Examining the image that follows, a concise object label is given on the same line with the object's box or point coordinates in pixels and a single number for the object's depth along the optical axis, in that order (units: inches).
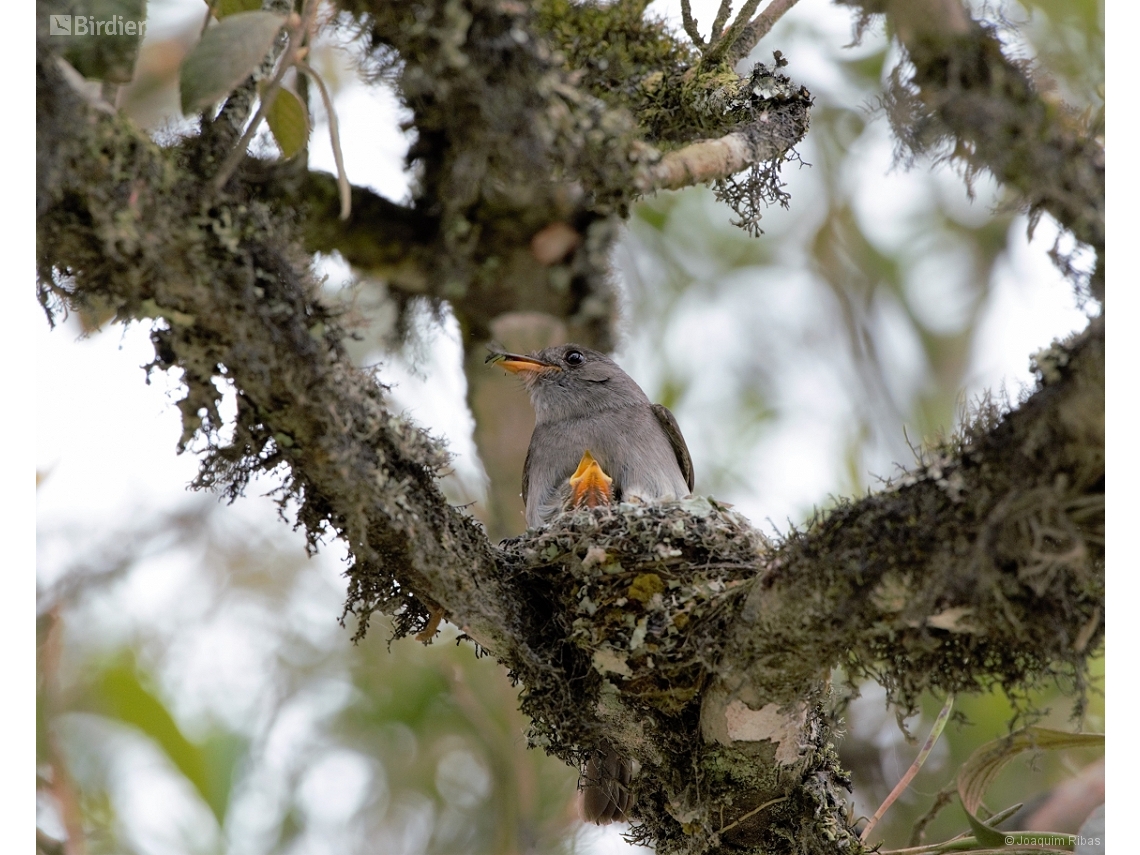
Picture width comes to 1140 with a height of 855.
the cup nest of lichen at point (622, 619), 212.7
